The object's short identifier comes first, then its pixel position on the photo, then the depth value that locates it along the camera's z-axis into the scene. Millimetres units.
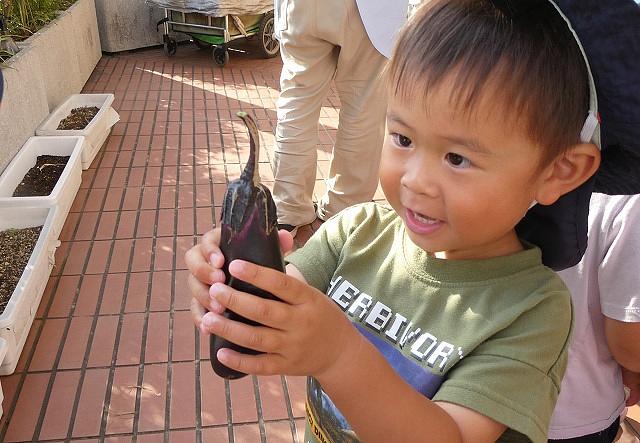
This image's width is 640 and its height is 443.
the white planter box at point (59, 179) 3678
